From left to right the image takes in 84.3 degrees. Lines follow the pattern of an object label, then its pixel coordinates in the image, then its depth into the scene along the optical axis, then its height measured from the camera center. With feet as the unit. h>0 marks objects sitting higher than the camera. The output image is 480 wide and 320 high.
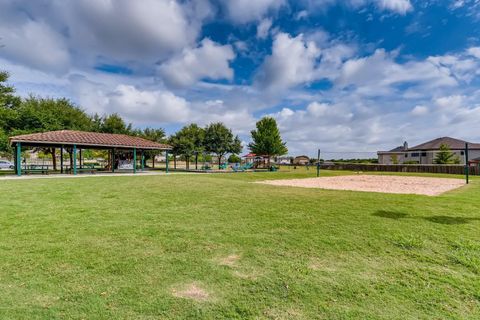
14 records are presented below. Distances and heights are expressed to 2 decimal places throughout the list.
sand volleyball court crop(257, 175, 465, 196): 37.88 -4.83
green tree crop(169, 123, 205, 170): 112.78 +9.48
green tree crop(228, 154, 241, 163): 177.29 +1.55
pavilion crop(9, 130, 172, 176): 63.57 +6.25
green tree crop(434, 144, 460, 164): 106.52 +0.38
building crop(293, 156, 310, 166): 198.70 +0.75
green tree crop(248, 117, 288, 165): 144.46 +11.74
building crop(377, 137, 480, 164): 132.98 +2.91
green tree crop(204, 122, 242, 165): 123.75 +10.25
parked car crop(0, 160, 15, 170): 107.24 +0.17
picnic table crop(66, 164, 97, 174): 80.38 -1.80
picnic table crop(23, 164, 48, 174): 71.05 -1.51
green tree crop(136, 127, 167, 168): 124.94 +13.32
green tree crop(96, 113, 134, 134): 123.24 +18.03
